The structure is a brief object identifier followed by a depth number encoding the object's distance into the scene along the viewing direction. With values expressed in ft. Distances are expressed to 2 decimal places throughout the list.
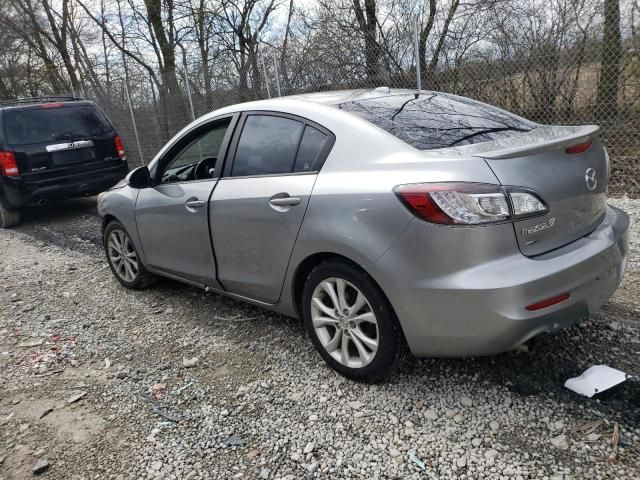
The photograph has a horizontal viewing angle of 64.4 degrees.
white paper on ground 8.08
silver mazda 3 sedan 7.27
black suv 24.20
